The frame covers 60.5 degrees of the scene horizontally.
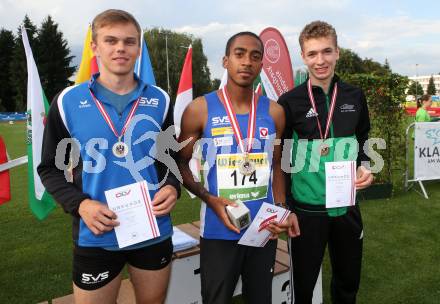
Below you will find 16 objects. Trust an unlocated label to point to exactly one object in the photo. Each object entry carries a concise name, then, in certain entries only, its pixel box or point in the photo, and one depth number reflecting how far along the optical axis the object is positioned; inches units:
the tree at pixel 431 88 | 4162.4
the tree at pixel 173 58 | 1728.1
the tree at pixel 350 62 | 2251.2
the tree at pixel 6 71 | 1985.7
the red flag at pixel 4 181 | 147.9
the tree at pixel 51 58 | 1984.5
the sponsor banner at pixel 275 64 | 216.8
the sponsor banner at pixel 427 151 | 292.2
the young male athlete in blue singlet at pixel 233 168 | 89.6
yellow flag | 181.9
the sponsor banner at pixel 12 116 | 1657.2
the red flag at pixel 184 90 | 244.4
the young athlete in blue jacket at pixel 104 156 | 75.6
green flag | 184.7
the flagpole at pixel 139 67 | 202.8
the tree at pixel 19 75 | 1852.9
